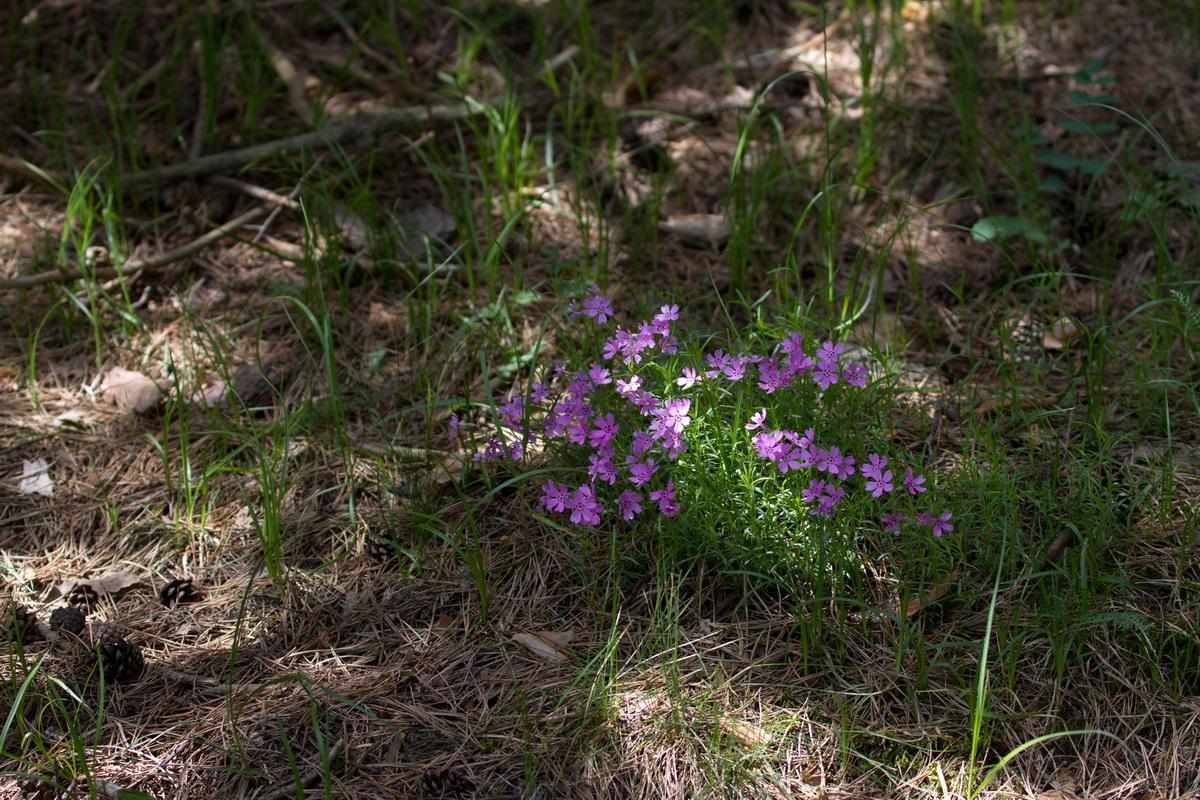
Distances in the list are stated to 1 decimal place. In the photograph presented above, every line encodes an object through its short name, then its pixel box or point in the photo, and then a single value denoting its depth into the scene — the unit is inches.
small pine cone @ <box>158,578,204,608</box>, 95.6
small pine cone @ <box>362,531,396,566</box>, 97.5
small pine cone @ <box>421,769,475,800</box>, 76.7
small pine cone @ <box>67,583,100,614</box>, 95.3
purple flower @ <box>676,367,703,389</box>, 89.4
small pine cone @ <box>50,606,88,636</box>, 91.9
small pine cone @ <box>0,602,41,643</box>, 91.0
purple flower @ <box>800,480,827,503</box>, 84.4
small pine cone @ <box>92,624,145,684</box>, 87.9
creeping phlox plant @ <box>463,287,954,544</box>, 86.4
